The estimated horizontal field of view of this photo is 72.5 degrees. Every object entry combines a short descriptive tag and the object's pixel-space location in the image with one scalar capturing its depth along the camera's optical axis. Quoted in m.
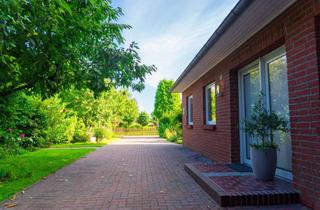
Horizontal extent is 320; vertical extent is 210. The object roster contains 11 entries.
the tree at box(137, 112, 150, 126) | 38.69
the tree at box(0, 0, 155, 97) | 3.06
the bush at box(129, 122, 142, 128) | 33.49
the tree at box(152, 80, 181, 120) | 32.59
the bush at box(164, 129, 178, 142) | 15.74
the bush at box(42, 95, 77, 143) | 11.68
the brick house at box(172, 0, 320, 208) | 2.93
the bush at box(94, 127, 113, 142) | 16.32
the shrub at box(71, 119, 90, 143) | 15.93
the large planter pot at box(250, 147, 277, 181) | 3.57
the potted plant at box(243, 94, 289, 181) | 3.54
